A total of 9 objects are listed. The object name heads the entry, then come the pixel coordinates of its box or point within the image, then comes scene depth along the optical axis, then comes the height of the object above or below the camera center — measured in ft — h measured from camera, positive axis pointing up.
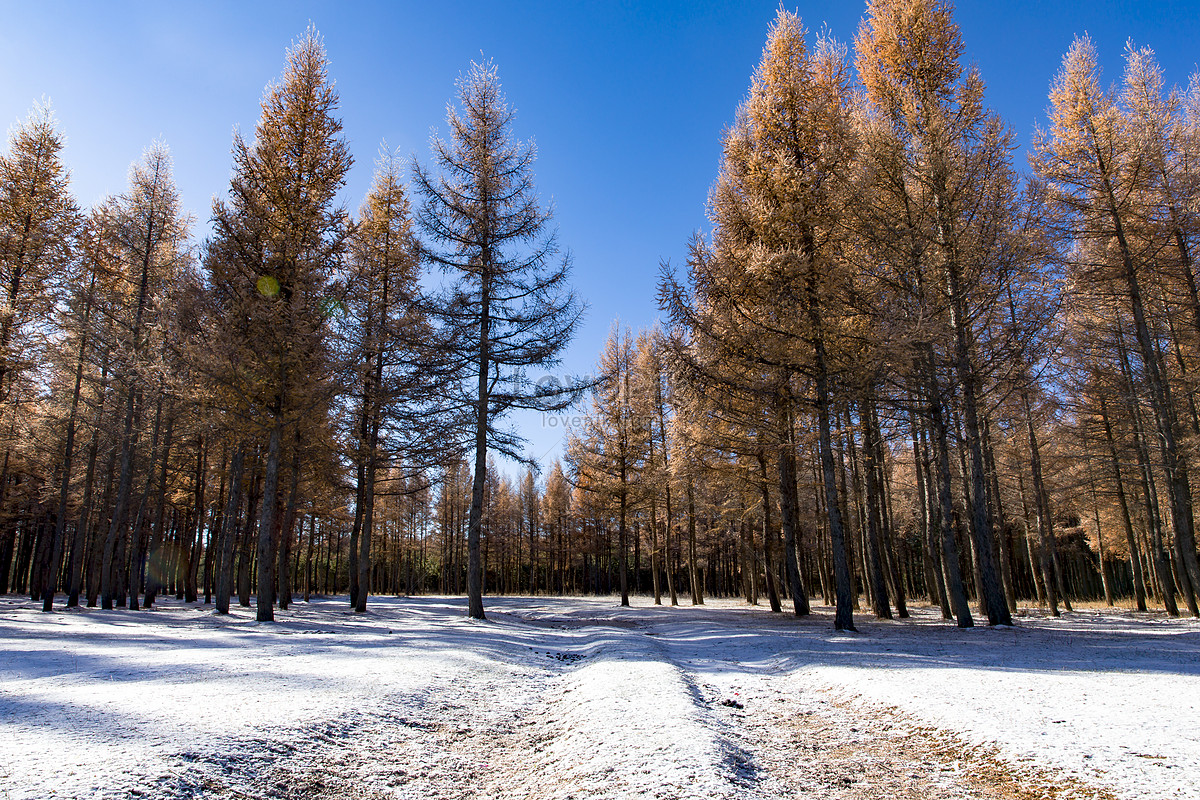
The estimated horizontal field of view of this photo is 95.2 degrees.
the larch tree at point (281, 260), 38.04 +20.45
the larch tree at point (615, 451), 79.97 +11.30
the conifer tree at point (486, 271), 46.80 +22.09
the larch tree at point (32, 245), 51.24 +27.97
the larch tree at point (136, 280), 53.21 +27.05
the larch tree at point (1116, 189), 45.68 +27.59
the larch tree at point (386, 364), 45.47 +14.33
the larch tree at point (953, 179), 36.99 +23.59
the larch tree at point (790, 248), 38.01 +20.07
